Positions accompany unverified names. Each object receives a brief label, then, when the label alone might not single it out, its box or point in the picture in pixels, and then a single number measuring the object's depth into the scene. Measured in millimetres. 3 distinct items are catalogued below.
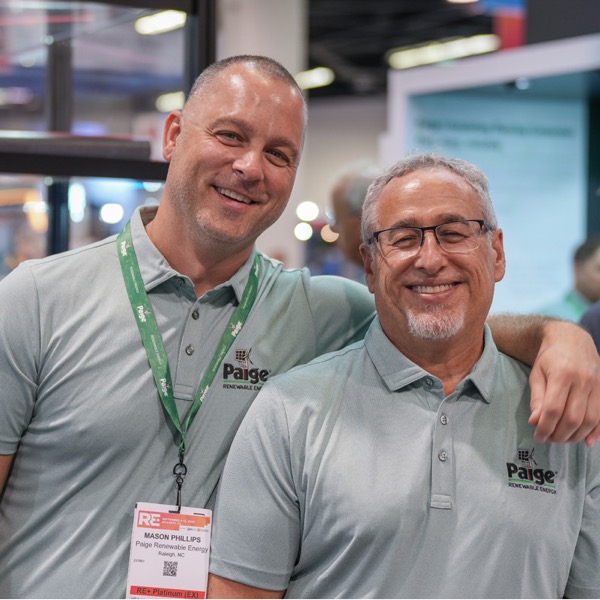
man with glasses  1802
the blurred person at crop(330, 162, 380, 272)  3460
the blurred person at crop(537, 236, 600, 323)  4996
